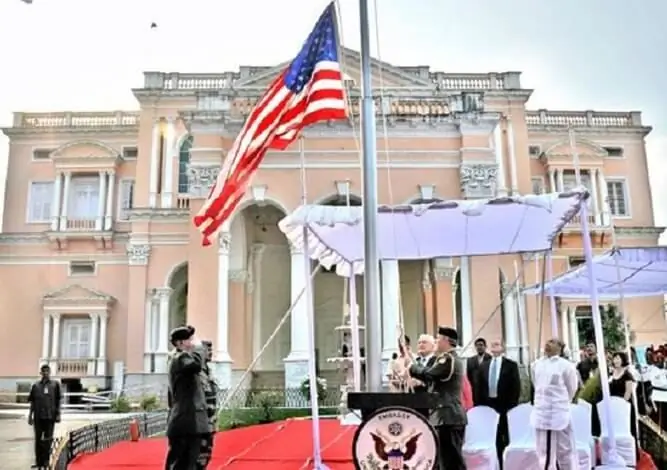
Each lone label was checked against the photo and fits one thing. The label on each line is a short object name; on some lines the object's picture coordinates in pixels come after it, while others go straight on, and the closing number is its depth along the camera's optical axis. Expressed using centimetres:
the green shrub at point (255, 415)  1479
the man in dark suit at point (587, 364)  1143
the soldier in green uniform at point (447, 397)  650
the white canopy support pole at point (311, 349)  783
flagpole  621
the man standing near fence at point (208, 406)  686
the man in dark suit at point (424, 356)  675
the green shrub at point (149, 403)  2059
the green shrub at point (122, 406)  2166
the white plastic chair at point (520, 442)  771
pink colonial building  2011
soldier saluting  657
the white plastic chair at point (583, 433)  753
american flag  714
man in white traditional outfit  710
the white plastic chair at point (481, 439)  761
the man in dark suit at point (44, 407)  1095
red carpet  888
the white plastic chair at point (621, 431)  787
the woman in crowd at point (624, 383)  870
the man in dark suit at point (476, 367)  876
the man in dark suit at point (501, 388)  854
